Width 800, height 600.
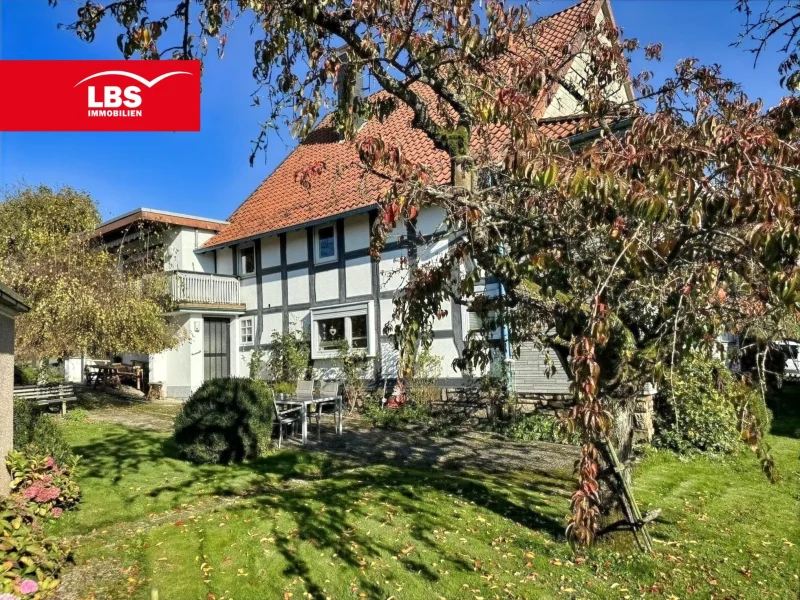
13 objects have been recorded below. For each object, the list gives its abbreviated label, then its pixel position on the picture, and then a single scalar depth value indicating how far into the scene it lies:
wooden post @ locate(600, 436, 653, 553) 4.71
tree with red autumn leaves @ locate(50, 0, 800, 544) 2.95
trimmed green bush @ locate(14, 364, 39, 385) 17.56
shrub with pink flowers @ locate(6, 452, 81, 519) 5.52
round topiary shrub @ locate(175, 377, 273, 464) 8.02
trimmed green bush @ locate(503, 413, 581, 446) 10.49
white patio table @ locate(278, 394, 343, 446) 9.58
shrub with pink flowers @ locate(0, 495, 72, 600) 3.71
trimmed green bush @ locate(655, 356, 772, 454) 8.98
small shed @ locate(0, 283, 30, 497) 5.53
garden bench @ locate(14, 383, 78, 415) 12.48
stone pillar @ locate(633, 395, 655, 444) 9.49
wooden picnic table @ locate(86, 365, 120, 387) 18.83
